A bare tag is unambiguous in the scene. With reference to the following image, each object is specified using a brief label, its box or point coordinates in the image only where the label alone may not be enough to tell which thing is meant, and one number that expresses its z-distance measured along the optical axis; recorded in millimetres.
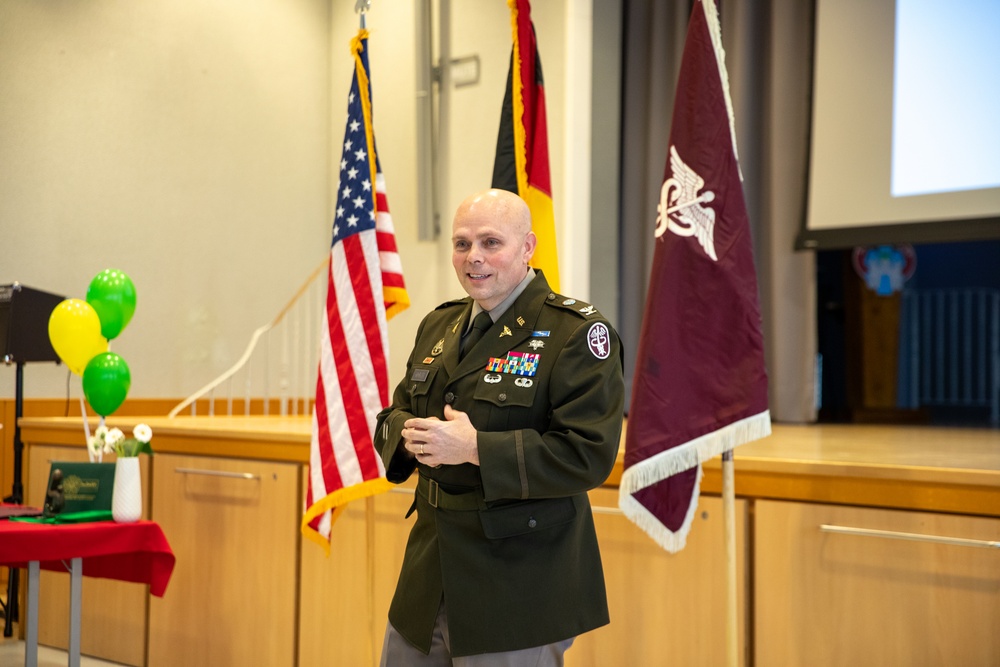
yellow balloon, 3213
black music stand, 3873
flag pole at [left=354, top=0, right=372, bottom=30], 3053
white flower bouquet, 2949
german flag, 2990
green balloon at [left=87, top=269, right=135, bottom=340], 3316
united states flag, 2881
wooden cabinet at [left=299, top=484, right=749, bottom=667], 2584
